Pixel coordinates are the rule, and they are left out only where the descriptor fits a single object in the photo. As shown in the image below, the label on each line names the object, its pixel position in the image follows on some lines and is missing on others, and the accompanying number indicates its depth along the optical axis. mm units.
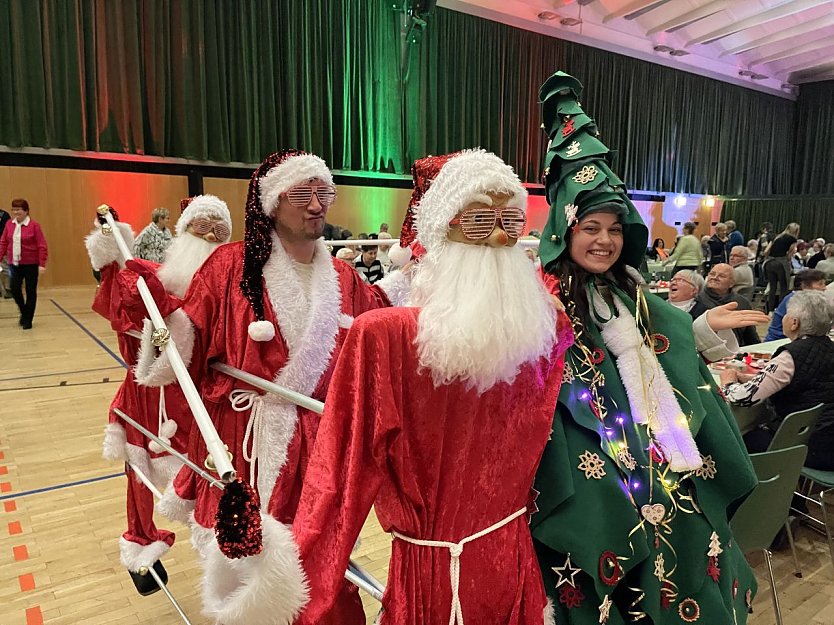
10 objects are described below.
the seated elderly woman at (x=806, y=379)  2893
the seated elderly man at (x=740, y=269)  6133
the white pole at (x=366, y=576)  1207
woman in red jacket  6949
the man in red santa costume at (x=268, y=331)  1757
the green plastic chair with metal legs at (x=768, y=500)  2000
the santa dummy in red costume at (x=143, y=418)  2326
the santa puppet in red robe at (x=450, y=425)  1015
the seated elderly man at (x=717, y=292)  4242
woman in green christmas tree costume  1183
